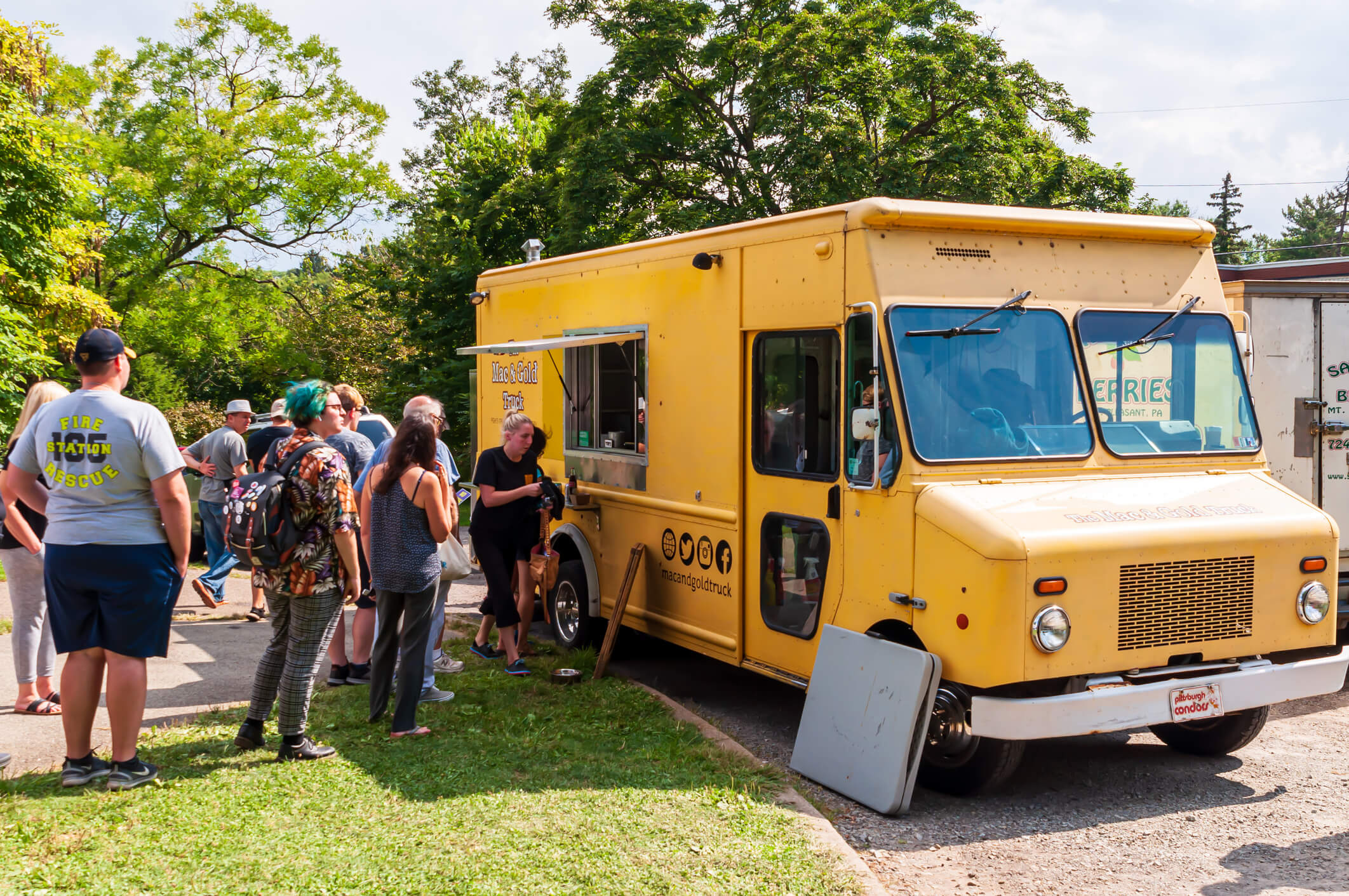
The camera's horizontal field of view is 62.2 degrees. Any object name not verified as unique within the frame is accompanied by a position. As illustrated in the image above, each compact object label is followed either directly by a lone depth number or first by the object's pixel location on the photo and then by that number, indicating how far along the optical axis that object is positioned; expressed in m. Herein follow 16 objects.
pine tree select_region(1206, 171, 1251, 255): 81.38
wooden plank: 7.68
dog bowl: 7.51
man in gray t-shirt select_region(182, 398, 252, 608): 10.02
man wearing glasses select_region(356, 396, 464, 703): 6.28
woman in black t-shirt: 7.77
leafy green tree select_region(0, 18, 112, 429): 15.09
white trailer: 8.30
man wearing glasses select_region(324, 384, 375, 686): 7.25
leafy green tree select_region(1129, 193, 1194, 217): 21.62
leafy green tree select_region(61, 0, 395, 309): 24.22
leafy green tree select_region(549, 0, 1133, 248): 18.16
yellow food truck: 5.12
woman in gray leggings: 6.12
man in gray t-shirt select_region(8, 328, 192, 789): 4.95
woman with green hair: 5.44
